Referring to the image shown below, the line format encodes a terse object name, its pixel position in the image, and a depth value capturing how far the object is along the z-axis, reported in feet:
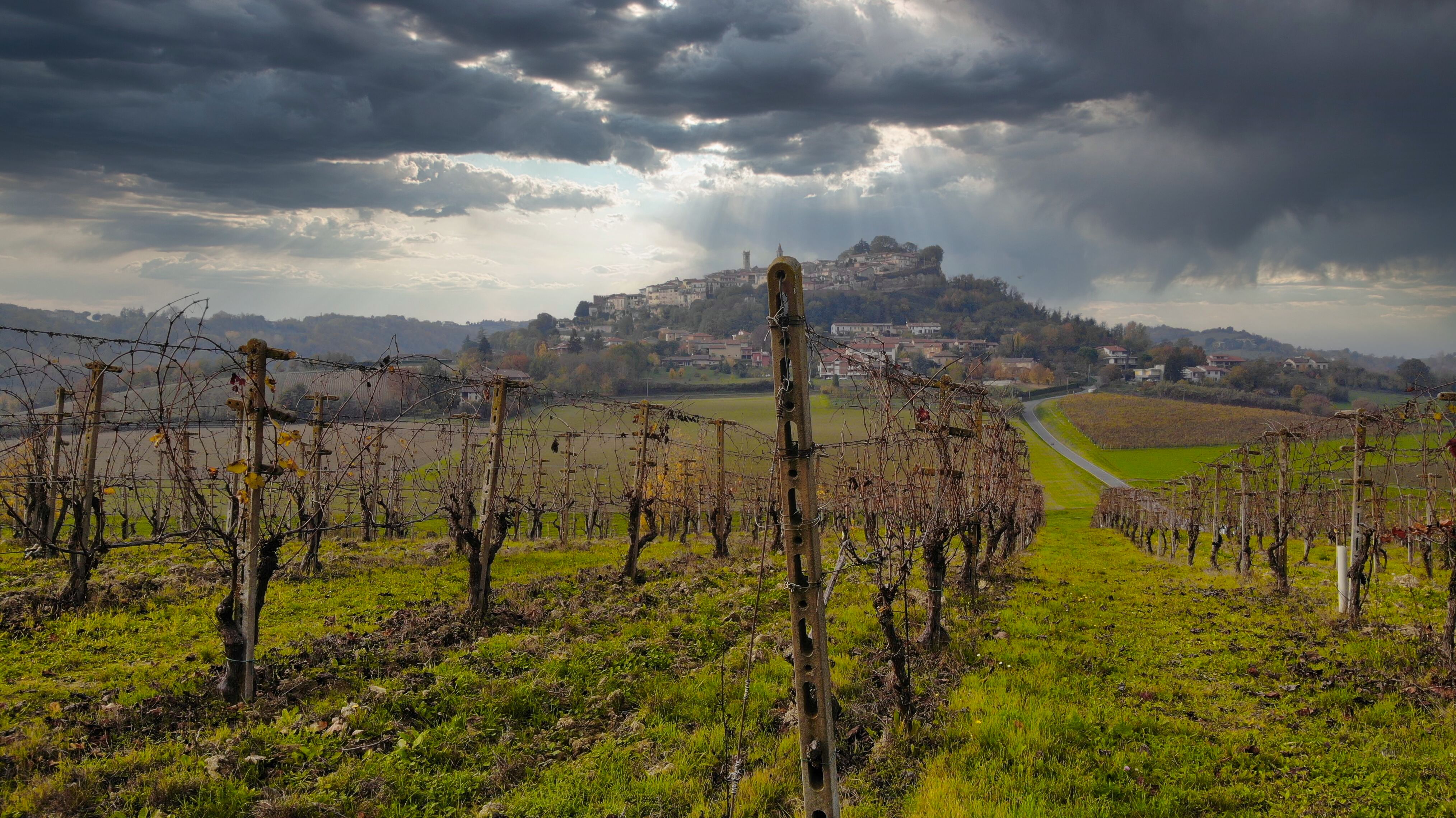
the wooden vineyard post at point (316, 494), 24.35
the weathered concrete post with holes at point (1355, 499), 32.76
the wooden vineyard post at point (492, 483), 30.99
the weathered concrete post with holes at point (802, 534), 12.26
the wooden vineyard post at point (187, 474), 18.93
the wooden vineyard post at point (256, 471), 20.61
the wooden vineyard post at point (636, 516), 43.04
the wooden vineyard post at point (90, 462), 30.53
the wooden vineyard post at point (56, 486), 35.99
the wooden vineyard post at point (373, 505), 24.68
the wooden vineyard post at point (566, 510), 64.95
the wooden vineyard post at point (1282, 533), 42.50
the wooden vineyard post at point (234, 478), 20.13
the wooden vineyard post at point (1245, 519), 50.78
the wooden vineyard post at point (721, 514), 56.24
